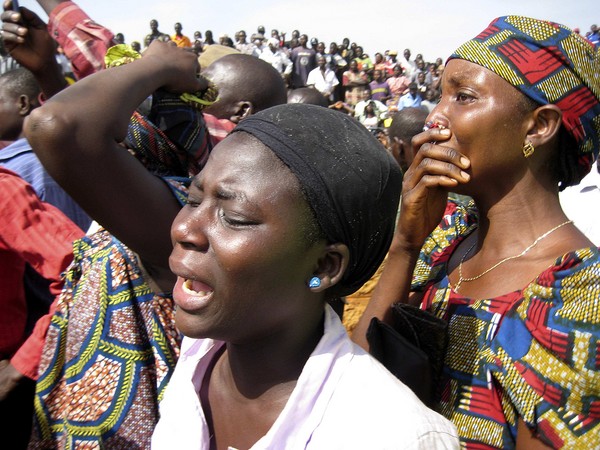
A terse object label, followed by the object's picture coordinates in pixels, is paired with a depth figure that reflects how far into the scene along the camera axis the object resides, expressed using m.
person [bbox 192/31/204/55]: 17.86
